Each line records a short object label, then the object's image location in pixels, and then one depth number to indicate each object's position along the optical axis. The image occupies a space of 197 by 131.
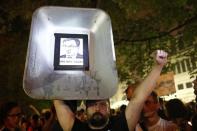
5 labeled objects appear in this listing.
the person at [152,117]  2.27
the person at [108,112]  1.36
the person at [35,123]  4.12
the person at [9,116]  2.53
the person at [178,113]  2.89
